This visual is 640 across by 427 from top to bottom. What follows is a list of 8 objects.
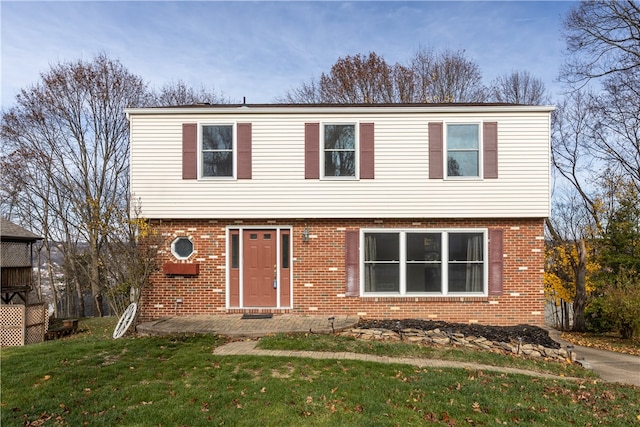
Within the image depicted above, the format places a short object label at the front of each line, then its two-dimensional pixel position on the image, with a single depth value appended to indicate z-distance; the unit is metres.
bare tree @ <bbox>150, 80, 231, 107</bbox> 25.50
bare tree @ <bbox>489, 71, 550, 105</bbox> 23.36
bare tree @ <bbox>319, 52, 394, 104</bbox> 25.98
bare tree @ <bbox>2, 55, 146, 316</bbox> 21.34
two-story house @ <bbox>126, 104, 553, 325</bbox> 10.71
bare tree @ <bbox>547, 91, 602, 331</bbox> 15.40
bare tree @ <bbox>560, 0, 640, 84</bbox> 16.35
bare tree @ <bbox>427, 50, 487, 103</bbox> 25.34
